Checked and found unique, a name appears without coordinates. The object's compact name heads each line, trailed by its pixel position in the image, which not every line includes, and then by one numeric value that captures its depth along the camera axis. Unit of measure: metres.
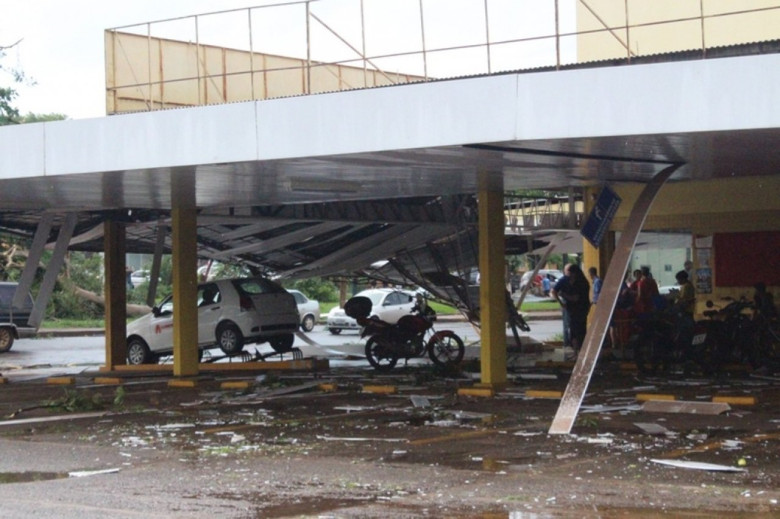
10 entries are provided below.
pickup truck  28.20
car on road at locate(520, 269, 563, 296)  53.81
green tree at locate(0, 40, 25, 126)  33.75
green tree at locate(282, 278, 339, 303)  48.78
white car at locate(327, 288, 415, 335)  33.53
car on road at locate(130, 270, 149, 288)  52.50
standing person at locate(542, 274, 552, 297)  52.59
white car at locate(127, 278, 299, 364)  21.05
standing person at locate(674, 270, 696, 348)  15.80
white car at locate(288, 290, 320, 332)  36.75
